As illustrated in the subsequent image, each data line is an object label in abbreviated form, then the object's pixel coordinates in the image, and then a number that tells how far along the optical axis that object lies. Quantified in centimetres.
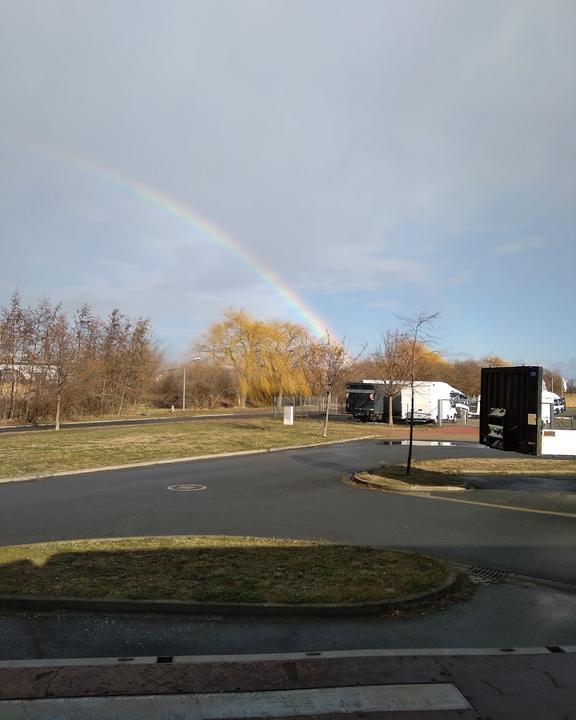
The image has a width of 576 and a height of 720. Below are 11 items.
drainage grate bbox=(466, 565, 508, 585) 643
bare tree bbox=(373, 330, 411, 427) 3519
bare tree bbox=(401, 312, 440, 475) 2996
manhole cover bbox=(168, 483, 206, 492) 1238
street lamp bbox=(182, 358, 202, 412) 5423
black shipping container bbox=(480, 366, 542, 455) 1170
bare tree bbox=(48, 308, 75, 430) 3212
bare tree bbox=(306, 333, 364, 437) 2942
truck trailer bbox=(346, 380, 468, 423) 3900
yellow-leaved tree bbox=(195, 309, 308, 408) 6056
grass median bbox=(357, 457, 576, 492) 1321
